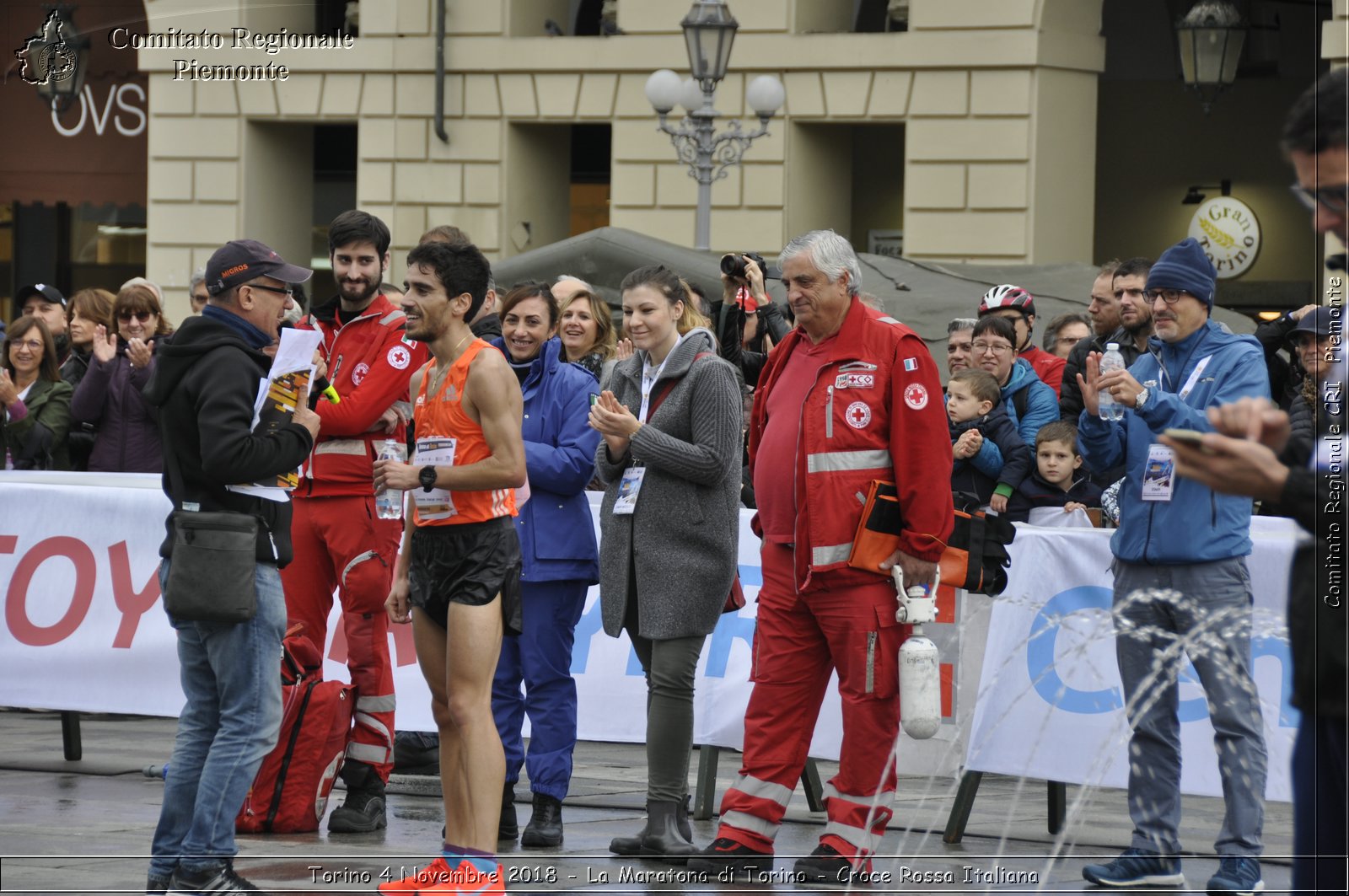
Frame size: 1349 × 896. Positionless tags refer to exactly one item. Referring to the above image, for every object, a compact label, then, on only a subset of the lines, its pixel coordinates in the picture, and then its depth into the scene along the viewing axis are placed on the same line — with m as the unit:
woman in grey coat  14.05
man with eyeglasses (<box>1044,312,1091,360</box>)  22.16
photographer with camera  17.67
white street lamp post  34.47
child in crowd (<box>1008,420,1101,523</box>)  17.97
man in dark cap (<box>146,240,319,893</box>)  11.99
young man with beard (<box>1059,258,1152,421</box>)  17.67
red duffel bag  14.93
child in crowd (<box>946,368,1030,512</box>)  18.06
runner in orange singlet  12.18
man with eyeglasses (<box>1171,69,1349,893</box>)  7.14
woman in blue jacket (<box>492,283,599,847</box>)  14.90
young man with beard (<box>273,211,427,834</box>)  15.31
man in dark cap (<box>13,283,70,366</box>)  25.08
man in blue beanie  13.02
